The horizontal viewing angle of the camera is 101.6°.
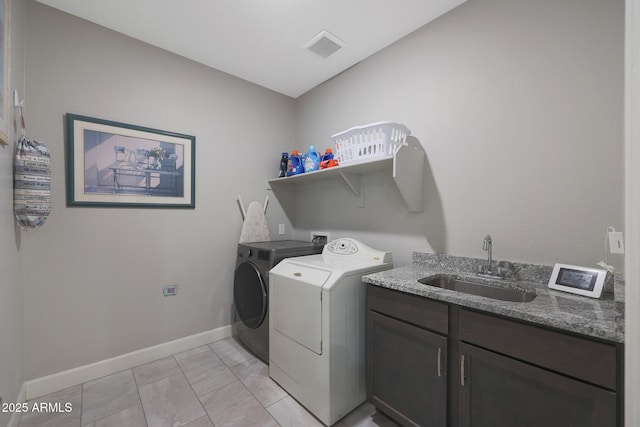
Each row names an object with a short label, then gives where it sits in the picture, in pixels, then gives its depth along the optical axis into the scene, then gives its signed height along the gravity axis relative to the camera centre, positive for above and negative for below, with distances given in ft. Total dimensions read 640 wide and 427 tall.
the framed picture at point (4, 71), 3.90 +2.24
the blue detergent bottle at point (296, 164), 8.55 +1.66
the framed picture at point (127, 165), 6.03 +1.27
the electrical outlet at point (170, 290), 7.30 -2.15
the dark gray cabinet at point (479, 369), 2.78 -2.07
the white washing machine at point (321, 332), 4.93 -2.43
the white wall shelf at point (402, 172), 5.64 +1.07
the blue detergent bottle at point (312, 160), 8.07 +1.65
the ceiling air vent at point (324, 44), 6.63 +4.50
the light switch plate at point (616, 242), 3.66 -0.44
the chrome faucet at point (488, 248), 4.95 -0.71
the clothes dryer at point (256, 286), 6.77 -2.04
